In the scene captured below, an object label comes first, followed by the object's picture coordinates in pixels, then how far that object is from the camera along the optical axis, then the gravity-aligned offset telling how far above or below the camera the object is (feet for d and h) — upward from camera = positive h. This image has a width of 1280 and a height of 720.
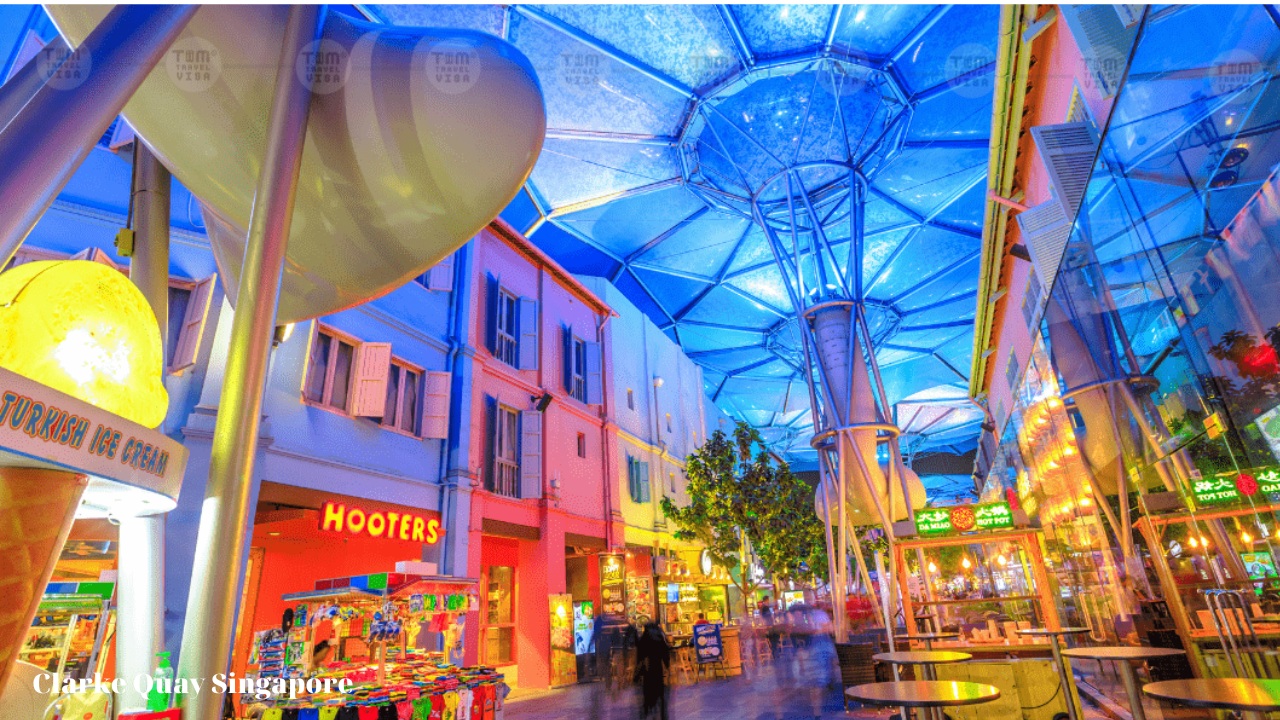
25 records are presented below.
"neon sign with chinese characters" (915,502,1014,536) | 35.19 +3.59
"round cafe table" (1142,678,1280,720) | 8.39 -1.65
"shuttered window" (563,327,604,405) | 58.13 +21.40
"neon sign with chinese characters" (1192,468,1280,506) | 9.80 +1.27
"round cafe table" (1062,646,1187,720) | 15.56 -1.87
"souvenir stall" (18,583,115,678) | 23.77 +0.78
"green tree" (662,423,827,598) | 59.77 +8.15
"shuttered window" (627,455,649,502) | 66.69 +12.80
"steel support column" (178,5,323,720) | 7.45 +2.91
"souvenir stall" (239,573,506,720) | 17.48 -0.67
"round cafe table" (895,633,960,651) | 25.76 -1.75
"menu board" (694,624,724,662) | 45.96 -2.62
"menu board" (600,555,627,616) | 53.01 +2.07
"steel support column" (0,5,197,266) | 5.20 +4.49
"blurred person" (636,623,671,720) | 27.43 -2.41
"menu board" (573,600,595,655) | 46.78 -0.88
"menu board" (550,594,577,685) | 45.57 -1.91
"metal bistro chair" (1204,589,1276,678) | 11.99 -1.21
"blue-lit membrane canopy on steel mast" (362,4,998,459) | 38.50 +32.01
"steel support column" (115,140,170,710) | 7.71 +0.49
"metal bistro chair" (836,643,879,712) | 31.30 -3.16
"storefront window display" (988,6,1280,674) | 9.89 +4.25
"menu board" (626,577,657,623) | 54.49 +1.06
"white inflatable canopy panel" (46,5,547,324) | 9.20 +7.24
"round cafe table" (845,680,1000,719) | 11.82 -1.90
